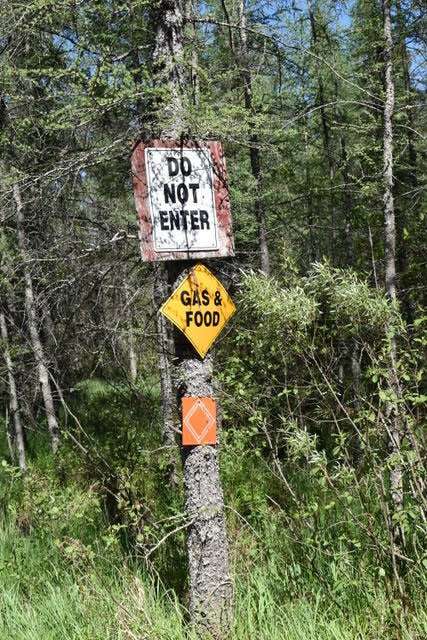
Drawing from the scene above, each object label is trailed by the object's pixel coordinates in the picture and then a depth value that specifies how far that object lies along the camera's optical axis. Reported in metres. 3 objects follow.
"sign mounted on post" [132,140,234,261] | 8.45
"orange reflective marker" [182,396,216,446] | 8.41
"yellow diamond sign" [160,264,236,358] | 8.37
